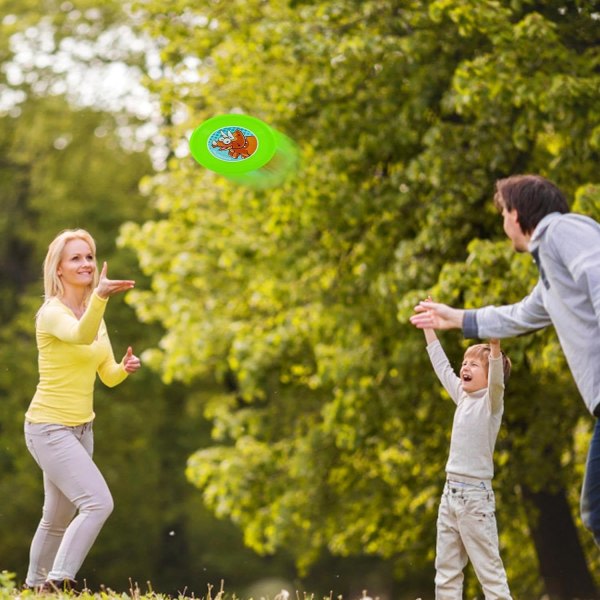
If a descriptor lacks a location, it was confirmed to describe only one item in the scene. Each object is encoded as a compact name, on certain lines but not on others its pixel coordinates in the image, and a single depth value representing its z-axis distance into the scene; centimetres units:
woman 1065
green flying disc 1478
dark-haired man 819
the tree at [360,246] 2081
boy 1018
